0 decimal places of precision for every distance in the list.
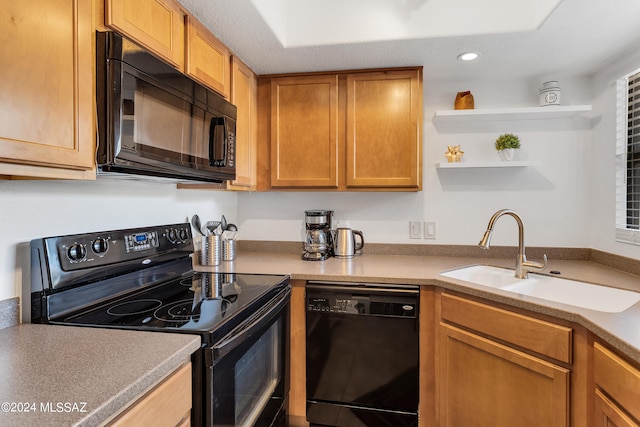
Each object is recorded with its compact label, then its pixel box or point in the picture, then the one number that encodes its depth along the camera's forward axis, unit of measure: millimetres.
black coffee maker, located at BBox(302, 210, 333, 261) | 2201
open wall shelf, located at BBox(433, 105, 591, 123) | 2033
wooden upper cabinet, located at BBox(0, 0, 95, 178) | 793
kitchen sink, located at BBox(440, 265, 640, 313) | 1506
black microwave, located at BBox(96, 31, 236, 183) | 1017
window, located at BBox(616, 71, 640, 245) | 1810
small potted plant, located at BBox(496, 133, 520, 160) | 2156
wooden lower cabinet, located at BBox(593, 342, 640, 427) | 969
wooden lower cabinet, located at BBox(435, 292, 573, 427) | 1312
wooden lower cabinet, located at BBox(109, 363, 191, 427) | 764
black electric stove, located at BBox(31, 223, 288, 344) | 1121
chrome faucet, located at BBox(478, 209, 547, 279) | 1737
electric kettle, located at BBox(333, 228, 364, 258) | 2260
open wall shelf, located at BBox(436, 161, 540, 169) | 2076
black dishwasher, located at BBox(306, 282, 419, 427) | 1751
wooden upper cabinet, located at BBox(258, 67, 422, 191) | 2109
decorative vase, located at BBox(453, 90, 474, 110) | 2230
